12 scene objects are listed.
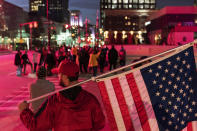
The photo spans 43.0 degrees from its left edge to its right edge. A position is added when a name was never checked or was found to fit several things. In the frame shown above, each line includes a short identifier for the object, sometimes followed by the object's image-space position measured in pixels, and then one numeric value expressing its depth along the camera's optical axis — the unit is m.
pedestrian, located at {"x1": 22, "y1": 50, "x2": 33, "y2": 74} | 15.77
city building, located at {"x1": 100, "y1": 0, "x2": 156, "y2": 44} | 96.12
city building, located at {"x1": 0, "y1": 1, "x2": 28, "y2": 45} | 65.19
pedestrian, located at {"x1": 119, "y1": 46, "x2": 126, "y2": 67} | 17.48
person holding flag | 2.42
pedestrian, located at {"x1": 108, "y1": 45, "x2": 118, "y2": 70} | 15.76
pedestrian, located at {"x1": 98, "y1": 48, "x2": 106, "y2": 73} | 16.52
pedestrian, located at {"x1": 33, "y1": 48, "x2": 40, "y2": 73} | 16.19
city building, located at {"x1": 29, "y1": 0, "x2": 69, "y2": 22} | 175.00
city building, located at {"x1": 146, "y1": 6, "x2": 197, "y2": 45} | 42.38
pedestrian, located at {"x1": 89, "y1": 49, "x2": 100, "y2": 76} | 14.58
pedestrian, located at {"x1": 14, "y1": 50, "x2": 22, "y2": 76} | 15.26
